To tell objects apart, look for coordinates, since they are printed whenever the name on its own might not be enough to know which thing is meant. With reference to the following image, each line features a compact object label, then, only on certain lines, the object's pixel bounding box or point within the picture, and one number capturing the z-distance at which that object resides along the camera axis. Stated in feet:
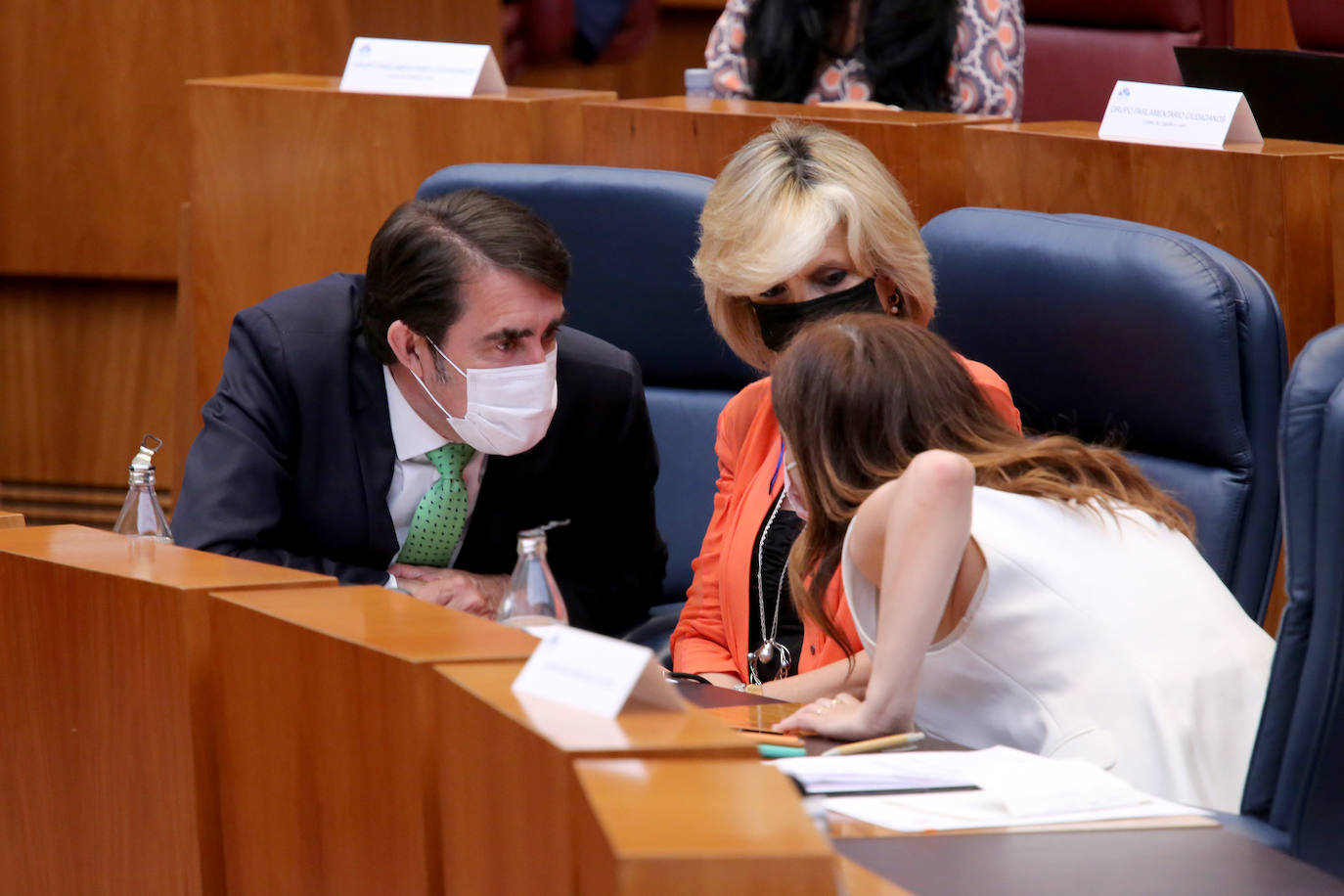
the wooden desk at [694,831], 21.21
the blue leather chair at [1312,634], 27.69
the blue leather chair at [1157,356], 29.13
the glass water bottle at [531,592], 27.67
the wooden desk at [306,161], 31.64
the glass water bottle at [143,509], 28.78
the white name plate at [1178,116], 29.75
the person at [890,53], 32.06
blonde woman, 29.60
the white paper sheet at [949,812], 26.96
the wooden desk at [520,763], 24.49
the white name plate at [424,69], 31.71
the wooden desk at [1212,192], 29.48
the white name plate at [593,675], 25.85
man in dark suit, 29.69
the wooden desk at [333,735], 27.00
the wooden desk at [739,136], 30.77
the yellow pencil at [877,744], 27.52
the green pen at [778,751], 27.52
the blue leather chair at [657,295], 30.72
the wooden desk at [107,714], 27.62
